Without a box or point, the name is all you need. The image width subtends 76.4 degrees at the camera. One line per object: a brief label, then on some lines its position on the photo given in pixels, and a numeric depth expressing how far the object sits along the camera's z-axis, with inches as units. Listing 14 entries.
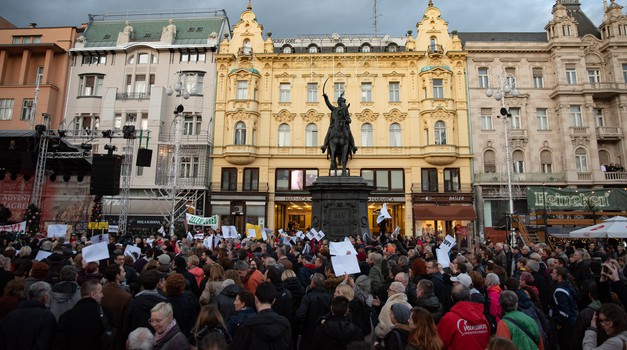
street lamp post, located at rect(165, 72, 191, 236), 1017.8
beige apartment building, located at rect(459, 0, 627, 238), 1429.6
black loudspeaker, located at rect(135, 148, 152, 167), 968.6
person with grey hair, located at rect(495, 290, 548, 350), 177.5
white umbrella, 609.6
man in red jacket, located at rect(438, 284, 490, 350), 176.7
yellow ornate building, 1469.0
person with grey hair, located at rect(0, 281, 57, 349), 169.3
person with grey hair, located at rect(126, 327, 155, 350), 152.7
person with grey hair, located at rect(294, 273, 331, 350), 222.7
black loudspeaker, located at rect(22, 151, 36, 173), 965.8
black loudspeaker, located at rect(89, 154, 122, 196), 890.1
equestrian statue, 805.2
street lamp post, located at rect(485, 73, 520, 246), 824.6
